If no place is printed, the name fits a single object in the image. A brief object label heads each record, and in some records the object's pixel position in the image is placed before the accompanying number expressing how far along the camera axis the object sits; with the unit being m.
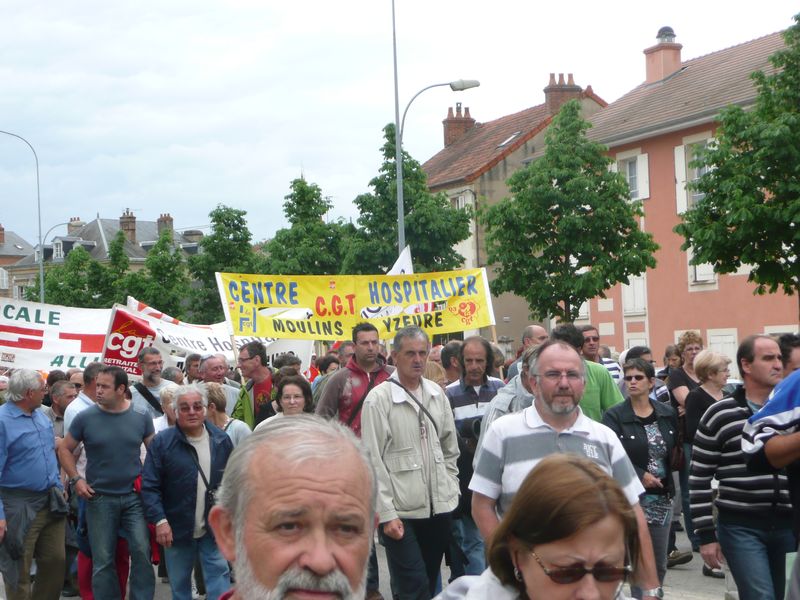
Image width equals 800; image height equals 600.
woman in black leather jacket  8.17
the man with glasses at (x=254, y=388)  10.83
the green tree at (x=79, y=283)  62.62
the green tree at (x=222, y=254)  52.03
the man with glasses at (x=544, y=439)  5.46
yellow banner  16.59
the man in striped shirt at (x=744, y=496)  6.38
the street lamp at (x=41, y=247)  47.47
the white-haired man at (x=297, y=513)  2.49
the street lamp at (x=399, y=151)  27.31
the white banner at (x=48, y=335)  17.23
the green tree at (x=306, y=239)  47.62
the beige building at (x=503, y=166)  54.54
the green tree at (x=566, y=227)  32.09
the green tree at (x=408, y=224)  42.06
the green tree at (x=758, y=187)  23.42
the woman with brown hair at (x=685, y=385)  11.21
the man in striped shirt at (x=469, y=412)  9.02
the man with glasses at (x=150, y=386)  10.90
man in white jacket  7.47
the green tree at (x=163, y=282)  58.12
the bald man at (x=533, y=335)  10.01
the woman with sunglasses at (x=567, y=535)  3.14
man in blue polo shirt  9.06
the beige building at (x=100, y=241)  106.31
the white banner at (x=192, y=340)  17.19
